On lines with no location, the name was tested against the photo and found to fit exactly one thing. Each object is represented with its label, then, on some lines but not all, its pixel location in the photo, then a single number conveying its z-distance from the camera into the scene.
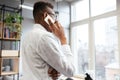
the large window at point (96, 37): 3.37
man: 1.02
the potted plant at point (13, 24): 3.12
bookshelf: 3.07
